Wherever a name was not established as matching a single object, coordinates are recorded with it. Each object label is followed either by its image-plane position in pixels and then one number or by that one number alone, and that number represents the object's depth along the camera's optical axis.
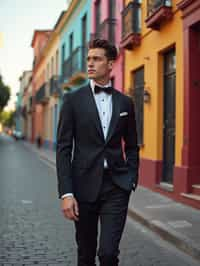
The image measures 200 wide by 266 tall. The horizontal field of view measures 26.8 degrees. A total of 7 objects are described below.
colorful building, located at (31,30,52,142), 36.54
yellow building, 8.77
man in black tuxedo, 2.88
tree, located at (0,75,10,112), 51.88
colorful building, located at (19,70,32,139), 62.75
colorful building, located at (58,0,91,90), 19.53
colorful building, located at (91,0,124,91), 13.31
